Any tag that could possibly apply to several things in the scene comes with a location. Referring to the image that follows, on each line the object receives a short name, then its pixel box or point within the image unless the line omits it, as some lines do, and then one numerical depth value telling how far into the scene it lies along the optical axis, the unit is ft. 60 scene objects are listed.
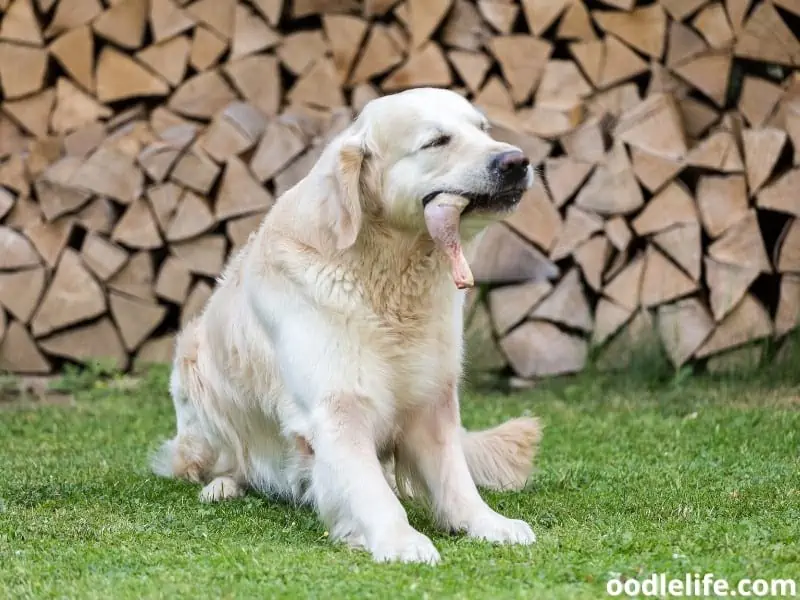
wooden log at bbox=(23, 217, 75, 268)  45.65
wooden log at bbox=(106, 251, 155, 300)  45.75
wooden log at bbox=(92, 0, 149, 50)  45.80
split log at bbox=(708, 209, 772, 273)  40.06
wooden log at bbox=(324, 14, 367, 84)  45.27
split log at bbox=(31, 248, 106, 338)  45.50
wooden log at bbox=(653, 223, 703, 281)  40.75
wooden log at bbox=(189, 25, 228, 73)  45.80
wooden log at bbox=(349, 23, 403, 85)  45.06
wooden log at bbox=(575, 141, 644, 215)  41.47
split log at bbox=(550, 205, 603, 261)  41.98
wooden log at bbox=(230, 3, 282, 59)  45.65
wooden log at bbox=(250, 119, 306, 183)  43.86
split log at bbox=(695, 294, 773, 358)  40.11
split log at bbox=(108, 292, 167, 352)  45.75
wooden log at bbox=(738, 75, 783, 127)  40.68
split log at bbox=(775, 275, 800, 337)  39.83
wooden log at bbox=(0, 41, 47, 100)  46.14
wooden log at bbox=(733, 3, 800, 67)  40.45
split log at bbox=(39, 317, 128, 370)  46.06
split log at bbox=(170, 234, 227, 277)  45.06
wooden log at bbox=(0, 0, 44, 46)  46.06
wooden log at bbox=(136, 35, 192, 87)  45.91
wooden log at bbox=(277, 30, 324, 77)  45.65
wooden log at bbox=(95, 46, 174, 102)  46.09
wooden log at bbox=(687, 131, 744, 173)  40.34
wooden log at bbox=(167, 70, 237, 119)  45.83
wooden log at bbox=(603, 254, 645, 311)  41.68
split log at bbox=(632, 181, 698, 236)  40.88
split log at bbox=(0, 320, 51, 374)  45.96
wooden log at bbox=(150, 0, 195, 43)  45.68
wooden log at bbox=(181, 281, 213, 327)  45.11
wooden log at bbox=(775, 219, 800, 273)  39.78
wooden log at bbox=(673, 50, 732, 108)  41.32
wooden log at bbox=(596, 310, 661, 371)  41.09
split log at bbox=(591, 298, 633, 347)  41.83
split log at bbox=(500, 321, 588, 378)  42.37
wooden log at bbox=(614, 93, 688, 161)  41.27
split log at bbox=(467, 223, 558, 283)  42.60
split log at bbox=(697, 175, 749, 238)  40.32
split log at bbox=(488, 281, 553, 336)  42.52
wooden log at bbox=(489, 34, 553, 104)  43.70
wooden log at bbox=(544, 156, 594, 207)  42.27
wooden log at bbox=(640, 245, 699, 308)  41.06
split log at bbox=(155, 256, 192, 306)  45.39
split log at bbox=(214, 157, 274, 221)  44.32
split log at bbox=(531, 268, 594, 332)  42.32
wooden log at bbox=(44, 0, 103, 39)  45.91
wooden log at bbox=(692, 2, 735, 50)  41.37
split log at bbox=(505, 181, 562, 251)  42.37
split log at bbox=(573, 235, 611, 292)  42.06
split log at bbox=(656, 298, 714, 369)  40.78
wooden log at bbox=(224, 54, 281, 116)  45.68
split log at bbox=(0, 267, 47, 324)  45.57
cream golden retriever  21.25
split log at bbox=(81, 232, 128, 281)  45.42
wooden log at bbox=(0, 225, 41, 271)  45.55
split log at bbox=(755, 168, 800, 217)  39.70
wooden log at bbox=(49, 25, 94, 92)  45.88
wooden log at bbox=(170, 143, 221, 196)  44.47
